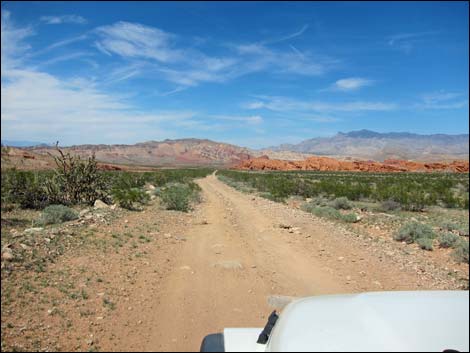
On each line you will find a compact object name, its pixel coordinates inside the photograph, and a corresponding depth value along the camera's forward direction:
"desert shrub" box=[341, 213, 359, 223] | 13.87
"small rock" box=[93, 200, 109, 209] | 13.40
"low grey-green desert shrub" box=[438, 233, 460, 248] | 10.00
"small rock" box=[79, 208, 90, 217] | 11.25
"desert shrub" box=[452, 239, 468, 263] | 8.61
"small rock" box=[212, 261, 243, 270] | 7.12
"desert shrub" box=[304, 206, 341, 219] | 14.67
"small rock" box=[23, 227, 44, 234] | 8.31
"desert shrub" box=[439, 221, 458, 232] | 12.85
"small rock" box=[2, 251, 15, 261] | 5.94
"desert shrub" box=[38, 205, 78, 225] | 10.18
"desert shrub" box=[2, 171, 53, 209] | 13.73
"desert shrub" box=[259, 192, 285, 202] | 21.90
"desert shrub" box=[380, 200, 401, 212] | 18.52
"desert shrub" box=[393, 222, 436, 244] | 10.69
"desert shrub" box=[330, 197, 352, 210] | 18.61
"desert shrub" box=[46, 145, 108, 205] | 14.35
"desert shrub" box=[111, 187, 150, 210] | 14.02
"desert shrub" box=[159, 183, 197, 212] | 14.95
